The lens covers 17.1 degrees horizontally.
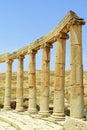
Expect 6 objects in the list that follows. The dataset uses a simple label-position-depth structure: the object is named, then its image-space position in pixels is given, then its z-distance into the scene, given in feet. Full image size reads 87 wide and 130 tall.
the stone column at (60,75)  94.38
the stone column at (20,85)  138.50
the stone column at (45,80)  108.78
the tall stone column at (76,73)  77.20
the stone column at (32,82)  122.52
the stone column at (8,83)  151.84
